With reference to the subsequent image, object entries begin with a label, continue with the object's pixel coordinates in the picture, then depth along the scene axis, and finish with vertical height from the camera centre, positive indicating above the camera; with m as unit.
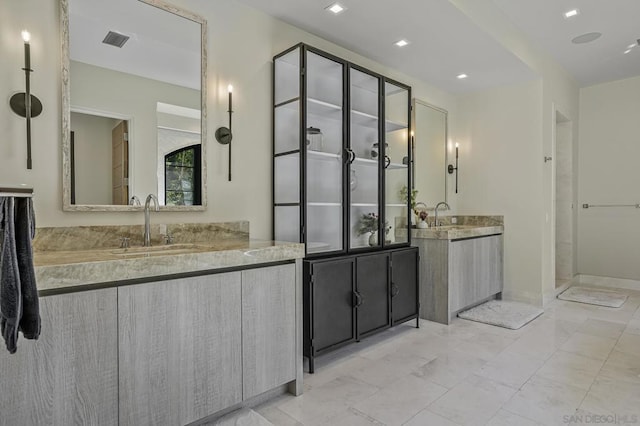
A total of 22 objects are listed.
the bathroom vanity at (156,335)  1.42 -0.55
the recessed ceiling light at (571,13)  3.42 +1.83
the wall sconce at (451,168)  4.91 +0.56
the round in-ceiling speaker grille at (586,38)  3.89 +1.84
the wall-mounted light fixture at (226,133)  2.65 +0.57
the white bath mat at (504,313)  3.70 -1.10
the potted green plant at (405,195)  3.57 +0.16
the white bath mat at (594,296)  4.49 -1.12
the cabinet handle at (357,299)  2.87 -0.67
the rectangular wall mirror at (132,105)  2.05 +0.66
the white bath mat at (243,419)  1.95 -1.10
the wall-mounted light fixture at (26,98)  1.87 +0.59
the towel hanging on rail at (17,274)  1.18 -0.19
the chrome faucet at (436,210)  4.49 +0.01
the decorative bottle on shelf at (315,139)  2.88 +0.58
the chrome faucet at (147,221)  2.23 -0.04
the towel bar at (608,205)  5.24 +0.07
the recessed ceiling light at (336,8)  2.77 +1.54
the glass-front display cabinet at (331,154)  2.78 +0.47
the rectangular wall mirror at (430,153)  4.38 +0.72
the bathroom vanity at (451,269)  3.70 -0.61
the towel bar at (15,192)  1.18 +0.07
